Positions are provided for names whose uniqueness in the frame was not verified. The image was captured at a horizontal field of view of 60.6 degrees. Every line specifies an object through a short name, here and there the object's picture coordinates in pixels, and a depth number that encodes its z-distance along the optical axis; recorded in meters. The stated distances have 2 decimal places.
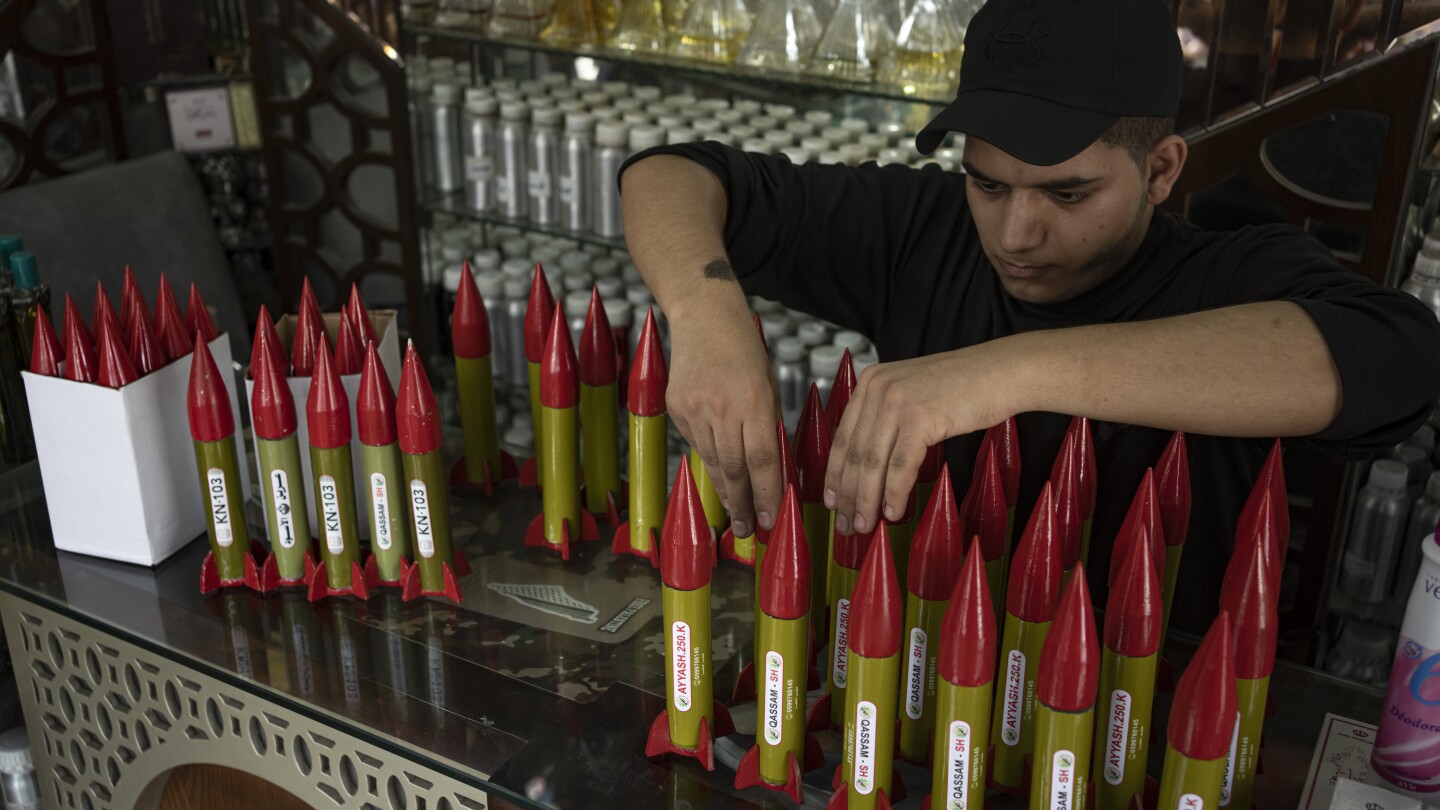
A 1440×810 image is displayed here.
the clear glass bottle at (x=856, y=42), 2.22
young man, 1.01
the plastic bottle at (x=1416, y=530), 1.85
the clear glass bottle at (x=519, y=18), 2.54
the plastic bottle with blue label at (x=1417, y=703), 0.89
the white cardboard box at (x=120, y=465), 1.28
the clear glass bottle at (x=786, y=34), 2.28
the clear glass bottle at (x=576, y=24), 2.51
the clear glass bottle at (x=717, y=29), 2.34
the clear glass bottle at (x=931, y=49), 2.12
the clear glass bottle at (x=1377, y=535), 1.89
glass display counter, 1.04
